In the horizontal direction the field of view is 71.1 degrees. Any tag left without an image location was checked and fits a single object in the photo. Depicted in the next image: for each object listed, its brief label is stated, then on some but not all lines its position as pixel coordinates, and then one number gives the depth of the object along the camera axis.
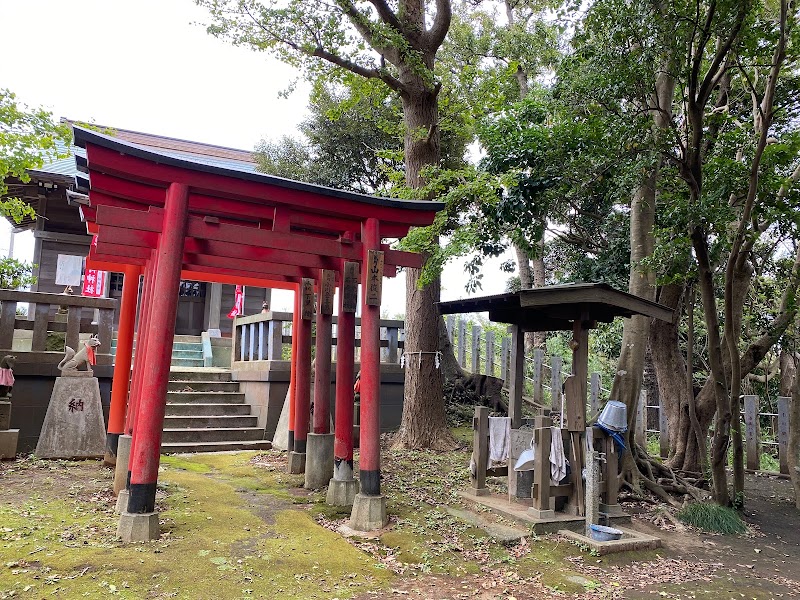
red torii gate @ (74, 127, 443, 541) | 5.54
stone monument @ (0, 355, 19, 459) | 8.46
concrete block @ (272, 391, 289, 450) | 10.69
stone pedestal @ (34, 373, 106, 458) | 8.94
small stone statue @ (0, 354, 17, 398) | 8.48
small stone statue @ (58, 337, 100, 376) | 9.17
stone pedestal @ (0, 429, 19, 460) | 8.45
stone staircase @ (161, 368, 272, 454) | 10.48
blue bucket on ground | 6.15
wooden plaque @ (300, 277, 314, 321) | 8.55
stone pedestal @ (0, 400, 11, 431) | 8.52
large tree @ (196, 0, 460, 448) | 10.60
